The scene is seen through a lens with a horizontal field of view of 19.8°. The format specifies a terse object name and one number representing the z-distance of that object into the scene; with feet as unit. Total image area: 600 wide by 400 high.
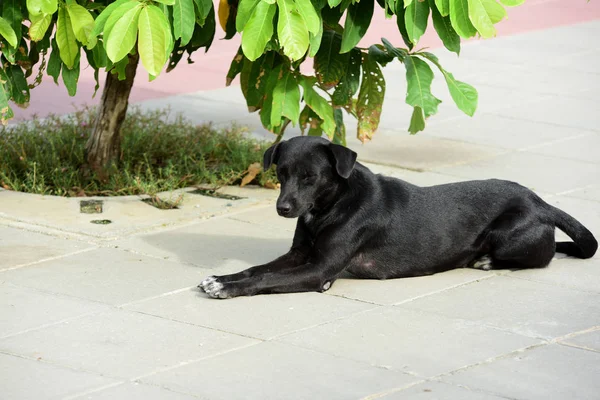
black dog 32.79
